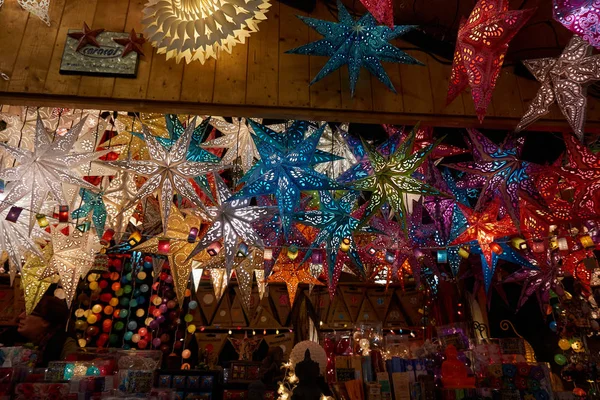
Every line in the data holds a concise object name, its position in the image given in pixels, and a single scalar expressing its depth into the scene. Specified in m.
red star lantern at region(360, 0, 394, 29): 2.24
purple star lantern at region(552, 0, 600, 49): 2.01
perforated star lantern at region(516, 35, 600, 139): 2.62
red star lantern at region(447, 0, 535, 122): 2.40
